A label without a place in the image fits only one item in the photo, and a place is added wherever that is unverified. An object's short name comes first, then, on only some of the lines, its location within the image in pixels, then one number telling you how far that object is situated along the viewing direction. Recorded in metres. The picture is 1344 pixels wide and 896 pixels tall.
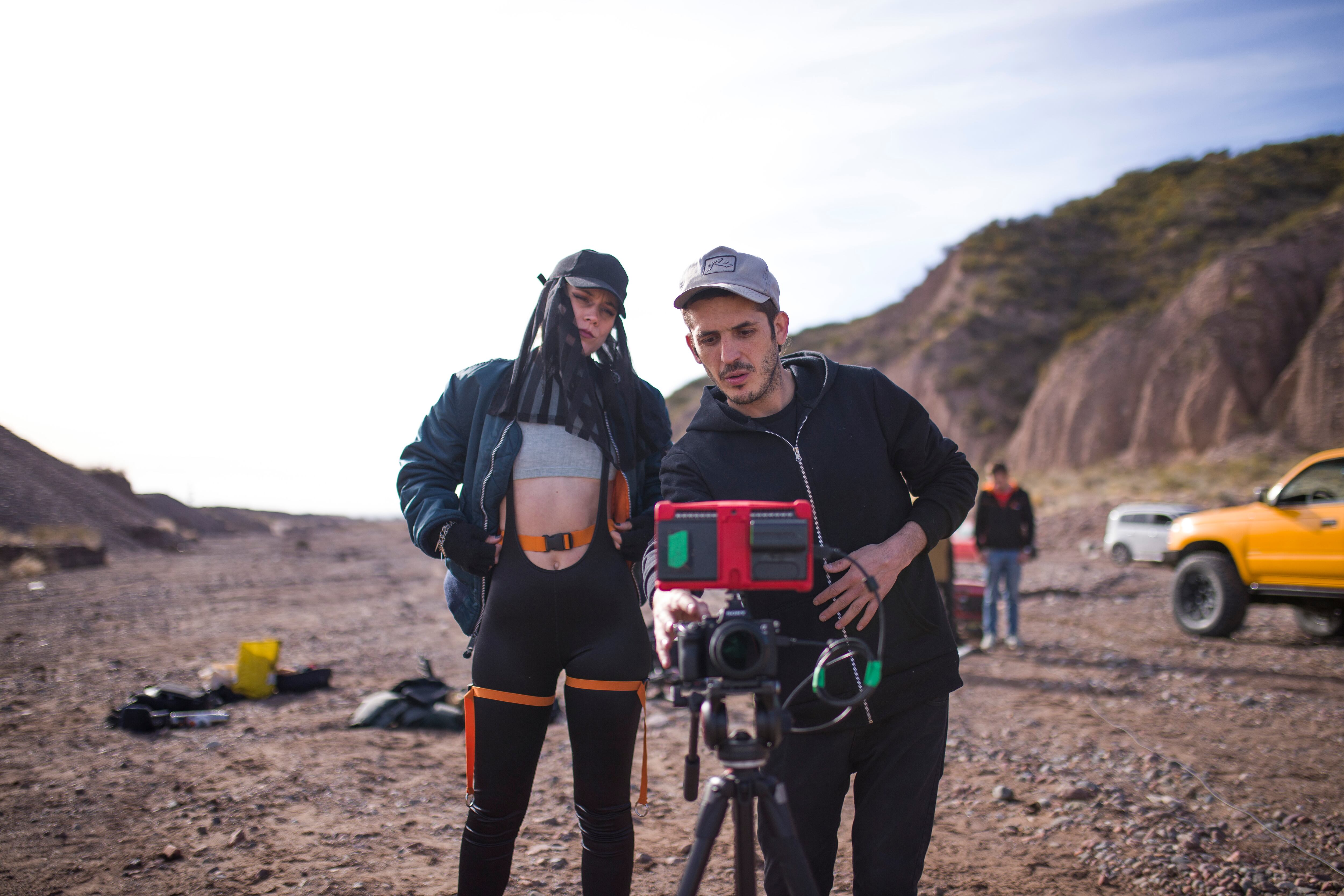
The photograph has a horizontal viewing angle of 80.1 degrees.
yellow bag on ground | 5.79
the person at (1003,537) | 8.00
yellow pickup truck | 7.55
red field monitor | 1.55
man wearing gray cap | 1.82
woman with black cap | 2.13
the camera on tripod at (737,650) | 1.48
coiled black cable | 1.57
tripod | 1.47
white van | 15.56
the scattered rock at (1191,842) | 3.20
